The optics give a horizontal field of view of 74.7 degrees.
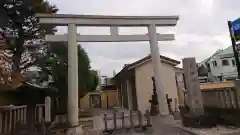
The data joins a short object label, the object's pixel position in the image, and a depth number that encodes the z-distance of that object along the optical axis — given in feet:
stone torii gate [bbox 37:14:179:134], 23.61
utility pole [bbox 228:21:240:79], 23.89
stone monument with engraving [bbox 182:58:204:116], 22.31
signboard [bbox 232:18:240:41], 23.69
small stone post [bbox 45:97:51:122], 26.98
